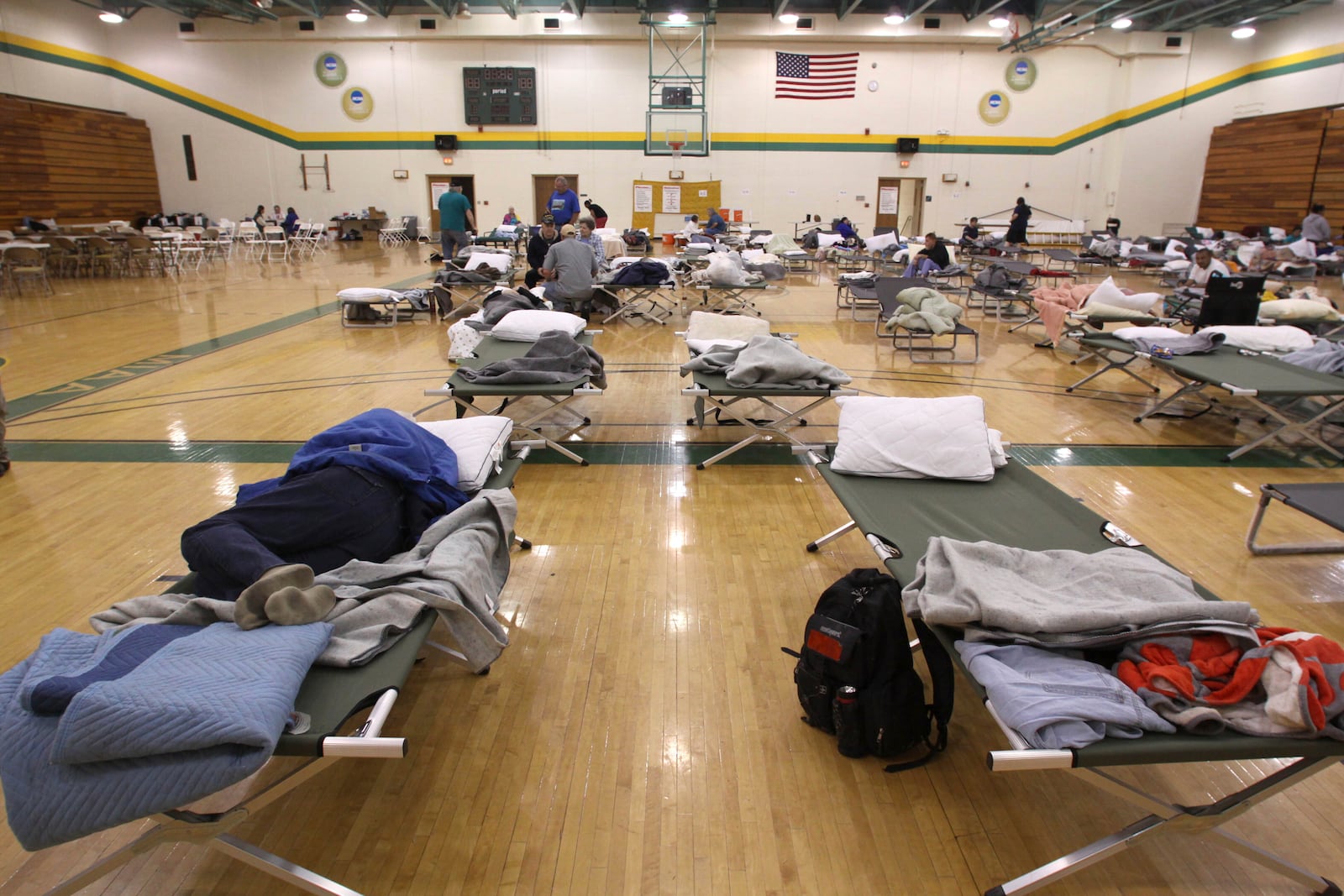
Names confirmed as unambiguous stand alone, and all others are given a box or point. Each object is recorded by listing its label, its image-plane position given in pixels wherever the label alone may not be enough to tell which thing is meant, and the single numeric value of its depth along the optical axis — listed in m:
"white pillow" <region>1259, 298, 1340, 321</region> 6.88
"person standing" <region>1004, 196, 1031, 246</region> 14.65
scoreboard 19.11
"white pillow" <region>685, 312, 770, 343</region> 5.43
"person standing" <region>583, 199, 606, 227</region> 12.38
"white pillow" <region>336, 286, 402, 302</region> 8.66
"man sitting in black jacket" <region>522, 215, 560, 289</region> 8.57
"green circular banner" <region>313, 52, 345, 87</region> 19.27
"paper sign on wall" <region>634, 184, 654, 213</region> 20.12
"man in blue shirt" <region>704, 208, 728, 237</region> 14.64
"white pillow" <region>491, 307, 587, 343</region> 5.36
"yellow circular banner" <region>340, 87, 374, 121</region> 19.47
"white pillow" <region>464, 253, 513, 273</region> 9.32
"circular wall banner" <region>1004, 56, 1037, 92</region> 19.09
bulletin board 20.02
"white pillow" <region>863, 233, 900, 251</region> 13.78
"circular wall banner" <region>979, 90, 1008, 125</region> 19.33
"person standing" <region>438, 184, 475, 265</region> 11.38
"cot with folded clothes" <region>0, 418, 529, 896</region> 1.52
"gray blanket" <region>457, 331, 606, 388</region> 4.40
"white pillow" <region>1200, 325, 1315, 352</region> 5.59
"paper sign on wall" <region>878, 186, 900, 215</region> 20.17
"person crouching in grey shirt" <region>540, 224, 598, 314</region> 7.50
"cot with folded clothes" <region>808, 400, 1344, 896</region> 1.71
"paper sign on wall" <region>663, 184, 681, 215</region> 20.14
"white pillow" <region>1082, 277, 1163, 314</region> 7.30
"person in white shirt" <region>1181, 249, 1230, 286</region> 8.55
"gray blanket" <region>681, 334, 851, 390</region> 4.36
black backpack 2.23
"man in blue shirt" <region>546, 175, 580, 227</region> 10.63
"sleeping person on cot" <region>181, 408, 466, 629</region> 2.00
